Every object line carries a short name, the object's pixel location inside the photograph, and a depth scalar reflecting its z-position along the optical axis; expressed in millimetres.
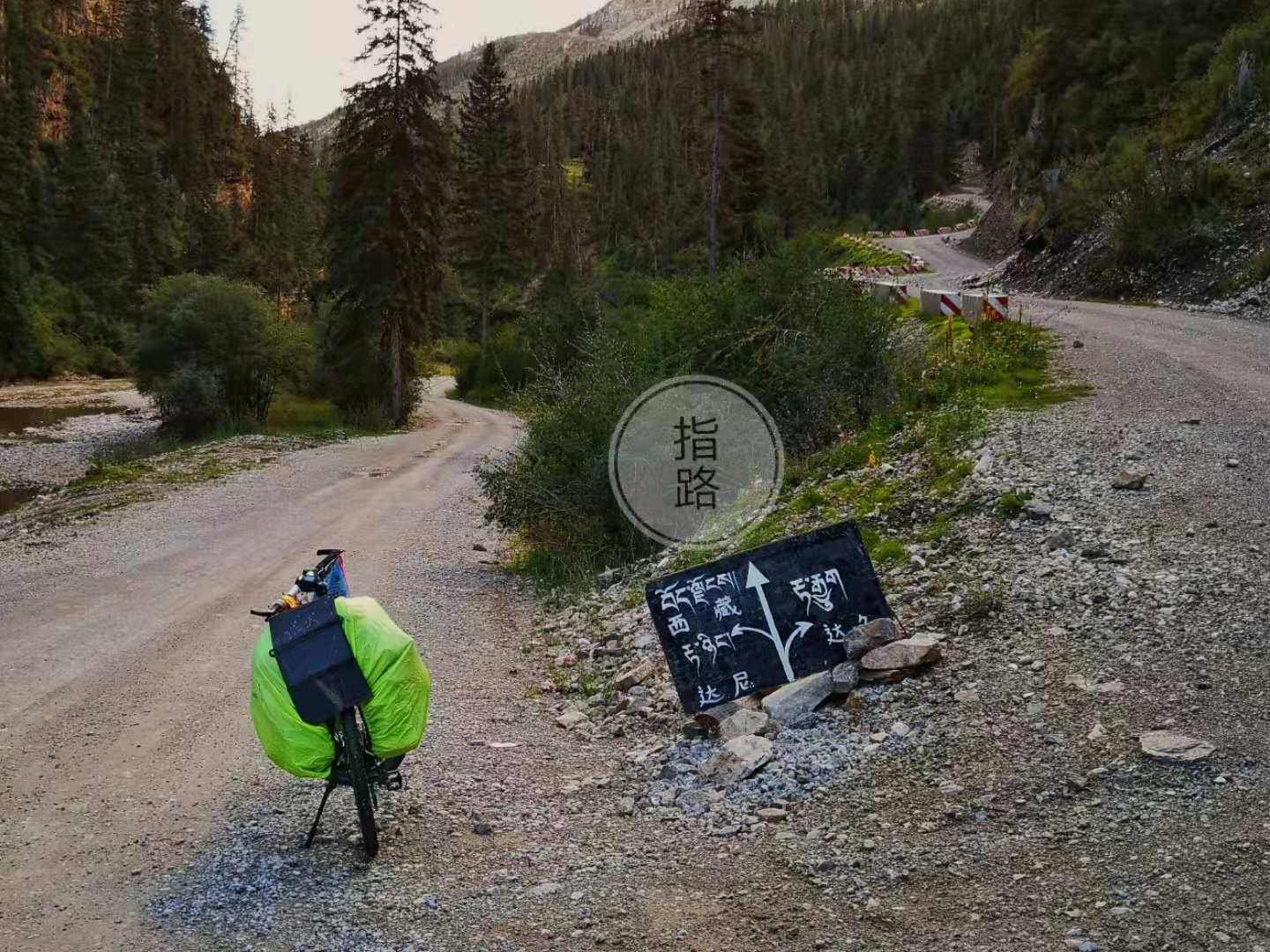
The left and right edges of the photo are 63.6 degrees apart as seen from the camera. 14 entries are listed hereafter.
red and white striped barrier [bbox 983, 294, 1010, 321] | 19094
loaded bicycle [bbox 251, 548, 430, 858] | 5316
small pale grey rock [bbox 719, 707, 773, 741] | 6758
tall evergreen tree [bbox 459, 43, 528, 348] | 59219
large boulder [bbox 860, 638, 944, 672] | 6859
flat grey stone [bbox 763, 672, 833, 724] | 6793
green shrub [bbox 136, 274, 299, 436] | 34938
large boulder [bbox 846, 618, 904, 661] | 7082
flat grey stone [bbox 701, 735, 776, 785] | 6238
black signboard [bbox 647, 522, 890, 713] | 7141
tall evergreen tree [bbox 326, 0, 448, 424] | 34281
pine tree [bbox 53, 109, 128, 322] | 70938
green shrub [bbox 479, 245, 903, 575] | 13242
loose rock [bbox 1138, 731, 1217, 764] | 5262
